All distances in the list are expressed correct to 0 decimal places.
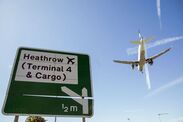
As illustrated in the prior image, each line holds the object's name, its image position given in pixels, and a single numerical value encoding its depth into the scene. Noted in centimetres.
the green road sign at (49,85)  287
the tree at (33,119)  2236
